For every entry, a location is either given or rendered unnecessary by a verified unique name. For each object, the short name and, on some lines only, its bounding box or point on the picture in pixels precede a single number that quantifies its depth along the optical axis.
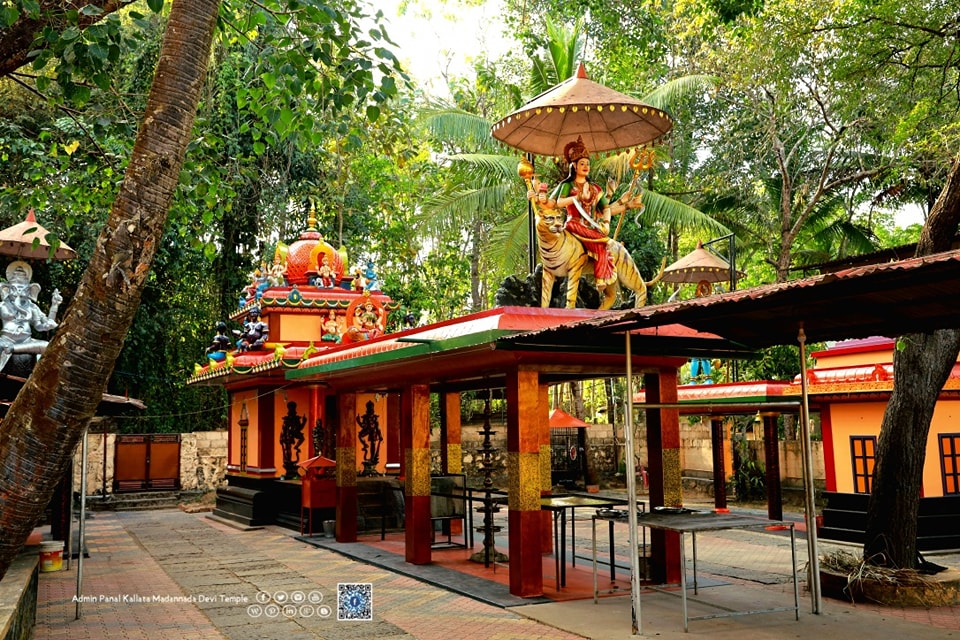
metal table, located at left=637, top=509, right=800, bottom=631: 7.28
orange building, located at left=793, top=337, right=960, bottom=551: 12.62
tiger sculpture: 9.98
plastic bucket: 11.39
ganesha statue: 13.98
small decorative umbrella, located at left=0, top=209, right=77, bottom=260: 13.41
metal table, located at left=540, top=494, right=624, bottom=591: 9.20
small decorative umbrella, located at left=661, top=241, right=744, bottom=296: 16.78
